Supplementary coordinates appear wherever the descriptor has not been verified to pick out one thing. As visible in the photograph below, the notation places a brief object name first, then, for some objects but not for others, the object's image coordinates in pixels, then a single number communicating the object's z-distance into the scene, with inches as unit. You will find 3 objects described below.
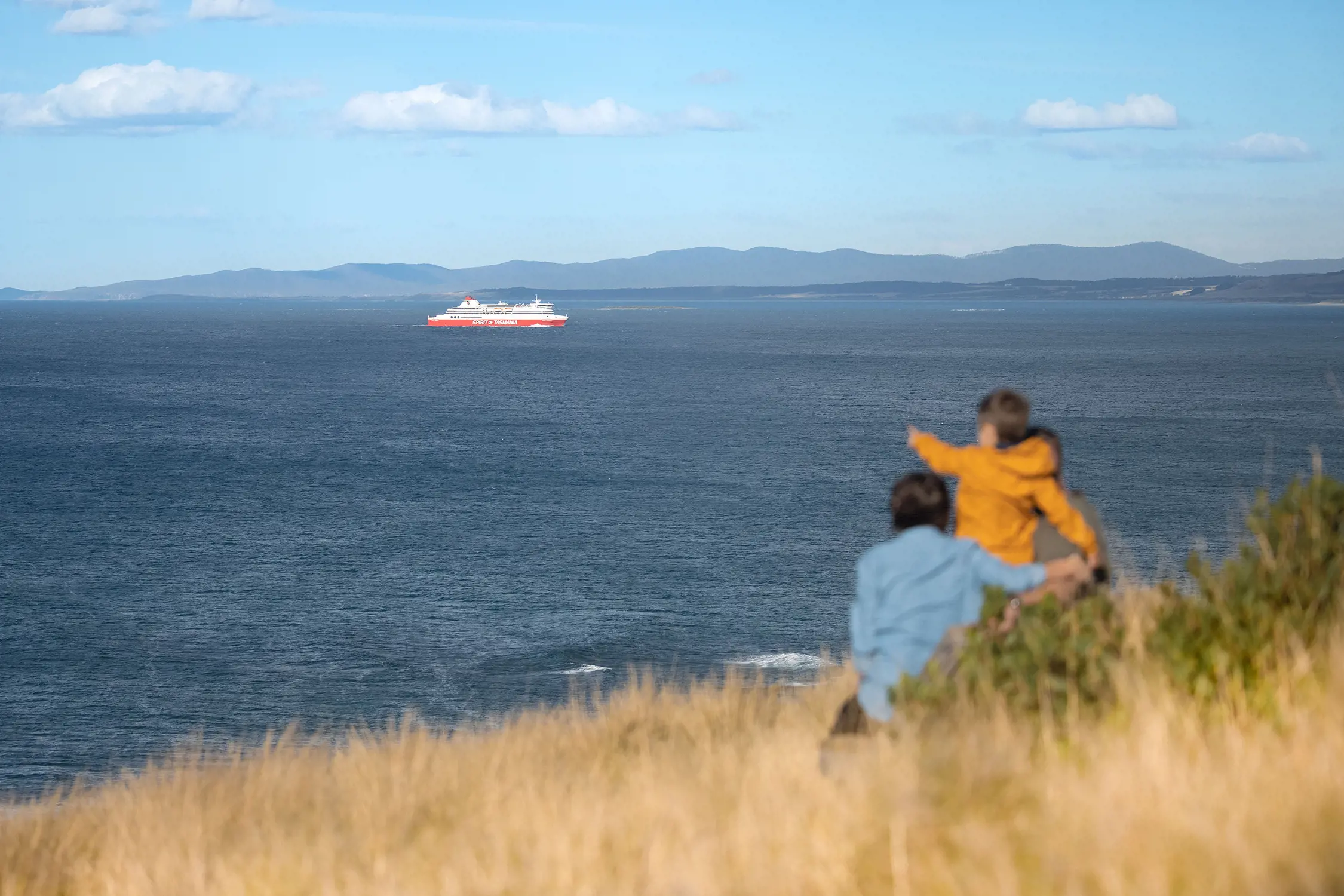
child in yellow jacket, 493.4
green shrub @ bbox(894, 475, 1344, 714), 426.9
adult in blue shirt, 433.7
